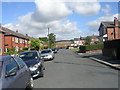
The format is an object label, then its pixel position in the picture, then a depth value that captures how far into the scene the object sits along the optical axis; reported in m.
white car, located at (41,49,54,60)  14.02
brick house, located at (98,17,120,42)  31.13
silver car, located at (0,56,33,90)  2.66
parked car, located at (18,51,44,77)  5.74
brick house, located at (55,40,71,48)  120.47
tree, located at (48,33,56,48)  66.42
